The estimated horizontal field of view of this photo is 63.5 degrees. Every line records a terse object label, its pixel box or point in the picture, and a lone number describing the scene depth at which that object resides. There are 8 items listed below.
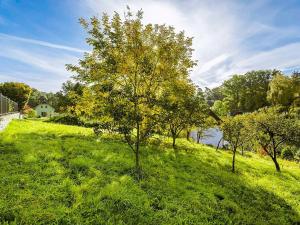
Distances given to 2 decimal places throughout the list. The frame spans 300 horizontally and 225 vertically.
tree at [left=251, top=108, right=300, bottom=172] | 17.58
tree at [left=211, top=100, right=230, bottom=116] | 61.01
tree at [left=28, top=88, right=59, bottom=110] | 101.00
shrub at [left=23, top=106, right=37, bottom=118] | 57.03
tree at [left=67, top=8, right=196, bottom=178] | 10.21
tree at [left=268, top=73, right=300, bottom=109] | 46.16
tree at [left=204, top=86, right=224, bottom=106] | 133.40
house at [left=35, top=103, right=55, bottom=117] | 88.12
